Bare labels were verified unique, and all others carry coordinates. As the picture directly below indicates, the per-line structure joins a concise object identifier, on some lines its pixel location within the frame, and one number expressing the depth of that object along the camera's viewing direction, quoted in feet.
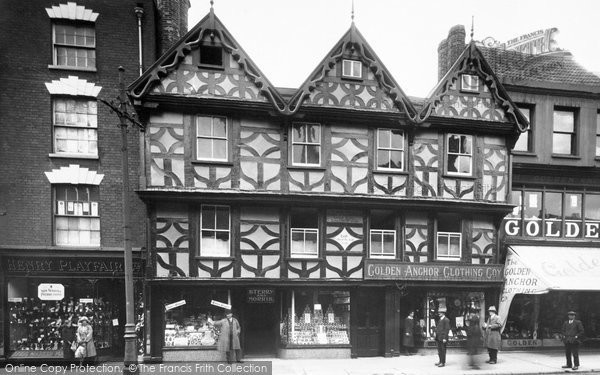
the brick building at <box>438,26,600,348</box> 51.65
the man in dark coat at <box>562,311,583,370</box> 41.57
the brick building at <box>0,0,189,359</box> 43.98
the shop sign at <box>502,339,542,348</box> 50.60
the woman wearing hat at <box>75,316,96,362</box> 40.55
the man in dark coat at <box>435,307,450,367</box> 41.75
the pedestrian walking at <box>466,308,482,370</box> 41.28
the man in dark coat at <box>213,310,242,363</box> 41.32
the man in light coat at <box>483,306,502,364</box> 43.58
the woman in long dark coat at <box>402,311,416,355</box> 46.52
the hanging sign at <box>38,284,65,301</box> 44.16
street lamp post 30.68
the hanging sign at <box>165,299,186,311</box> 43.34
